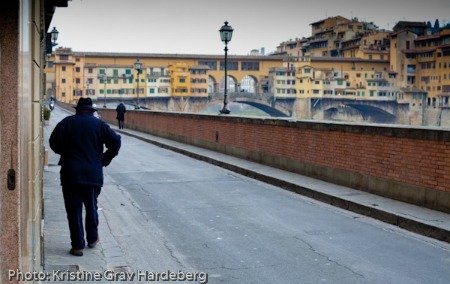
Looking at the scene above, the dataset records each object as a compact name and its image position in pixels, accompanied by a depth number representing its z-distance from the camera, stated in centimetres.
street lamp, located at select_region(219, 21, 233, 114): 2250
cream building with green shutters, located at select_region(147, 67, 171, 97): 13175
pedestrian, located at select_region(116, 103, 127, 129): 4019
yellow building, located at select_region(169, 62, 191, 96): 13325
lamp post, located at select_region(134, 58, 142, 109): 4172
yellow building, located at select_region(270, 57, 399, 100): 13688
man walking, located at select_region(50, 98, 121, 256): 684
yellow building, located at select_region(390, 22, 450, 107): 12338
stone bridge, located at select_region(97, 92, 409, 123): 13162
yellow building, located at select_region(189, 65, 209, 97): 13538
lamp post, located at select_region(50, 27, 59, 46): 2872
